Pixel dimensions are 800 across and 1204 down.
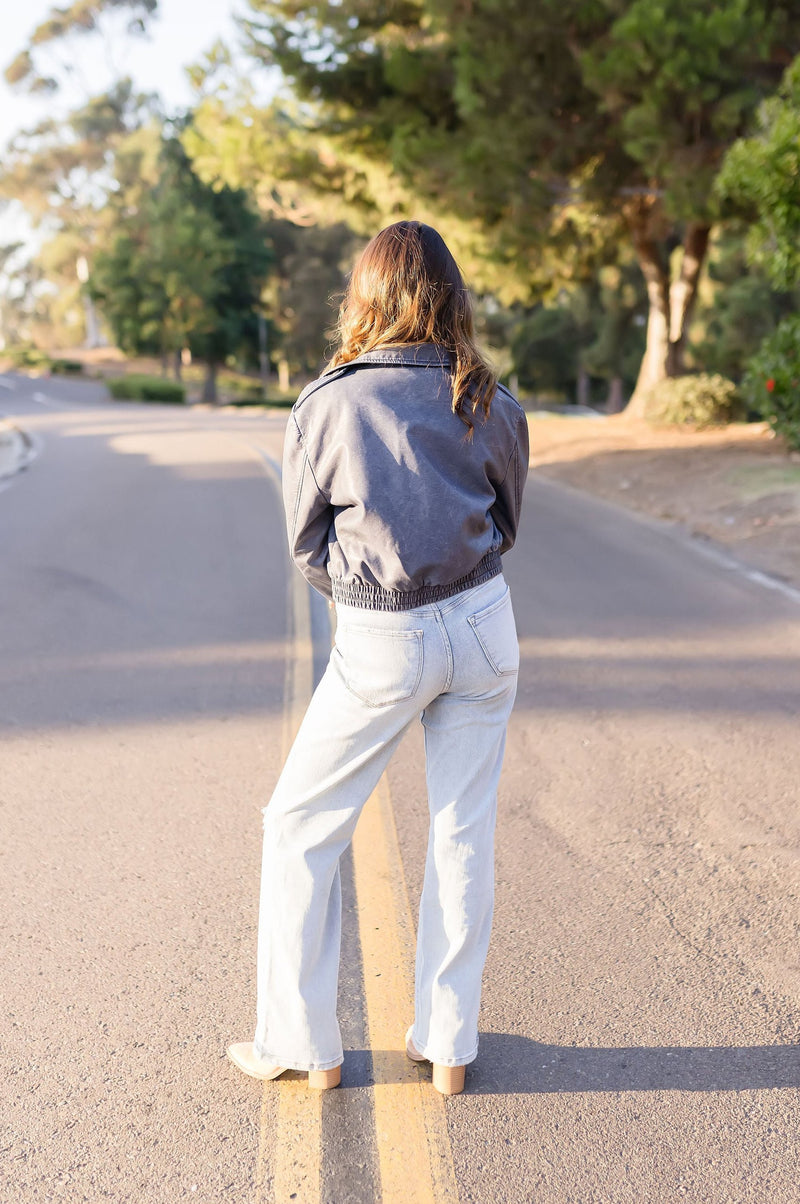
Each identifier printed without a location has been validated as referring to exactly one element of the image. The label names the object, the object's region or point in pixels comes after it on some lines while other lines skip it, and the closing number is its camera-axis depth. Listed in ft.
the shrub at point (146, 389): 167.35
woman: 8.15
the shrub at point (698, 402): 62.95
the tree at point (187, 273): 166.40
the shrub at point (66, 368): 231.30
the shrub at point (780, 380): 44.37
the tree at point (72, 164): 252.01
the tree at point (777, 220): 39.96
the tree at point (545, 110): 50.60
